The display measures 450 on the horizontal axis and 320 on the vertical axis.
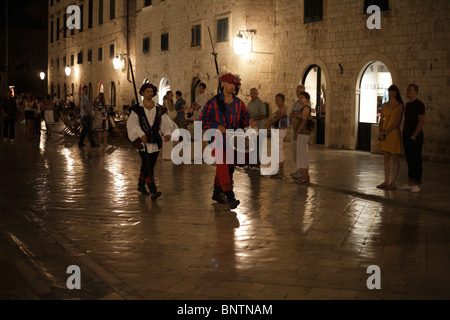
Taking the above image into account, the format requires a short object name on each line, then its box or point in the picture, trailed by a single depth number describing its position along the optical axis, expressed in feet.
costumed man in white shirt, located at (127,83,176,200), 31.35
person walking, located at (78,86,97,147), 61.31
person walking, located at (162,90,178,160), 50.75
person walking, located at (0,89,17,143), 65.62
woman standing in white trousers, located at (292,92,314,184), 37.19
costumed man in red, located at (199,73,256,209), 28.40
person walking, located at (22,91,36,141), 69.72
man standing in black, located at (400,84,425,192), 34.24
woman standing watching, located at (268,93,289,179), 40.29
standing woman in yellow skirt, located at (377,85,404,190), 34.32
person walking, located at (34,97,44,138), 73.07
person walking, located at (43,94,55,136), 77.17
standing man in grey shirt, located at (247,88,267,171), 42.70
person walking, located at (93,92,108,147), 62.11
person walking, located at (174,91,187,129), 55.26
